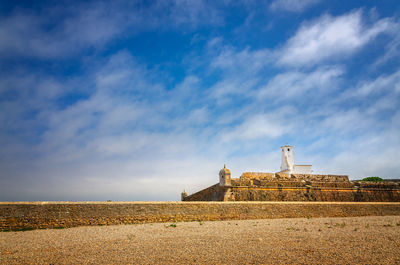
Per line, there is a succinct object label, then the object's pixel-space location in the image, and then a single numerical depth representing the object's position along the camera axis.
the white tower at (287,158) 47.03
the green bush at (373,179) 43.72
